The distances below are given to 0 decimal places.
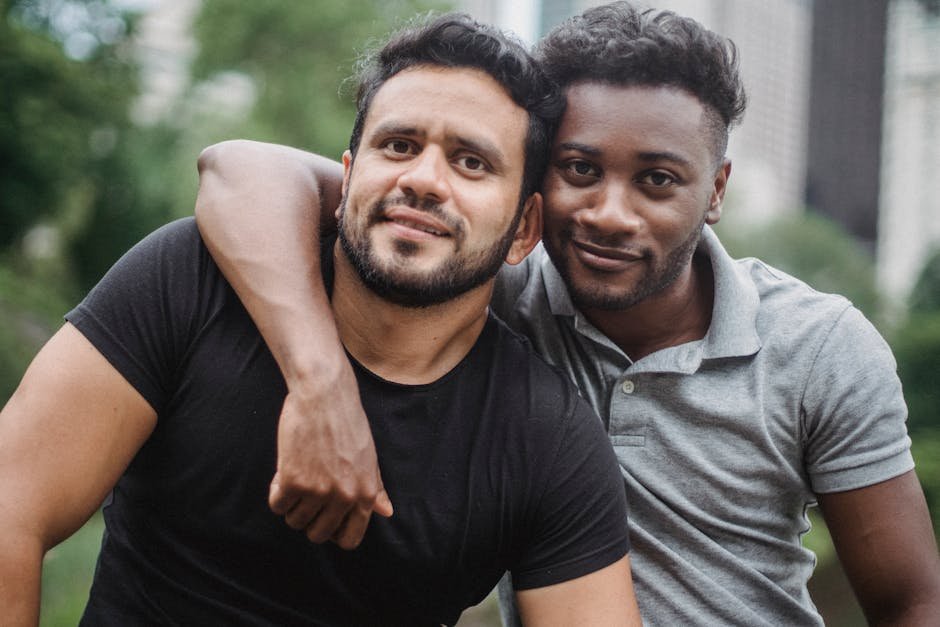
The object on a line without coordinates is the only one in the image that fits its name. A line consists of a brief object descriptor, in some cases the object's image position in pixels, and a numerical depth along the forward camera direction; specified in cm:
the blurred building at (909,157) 3284
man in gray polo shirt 272
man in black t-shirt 237
